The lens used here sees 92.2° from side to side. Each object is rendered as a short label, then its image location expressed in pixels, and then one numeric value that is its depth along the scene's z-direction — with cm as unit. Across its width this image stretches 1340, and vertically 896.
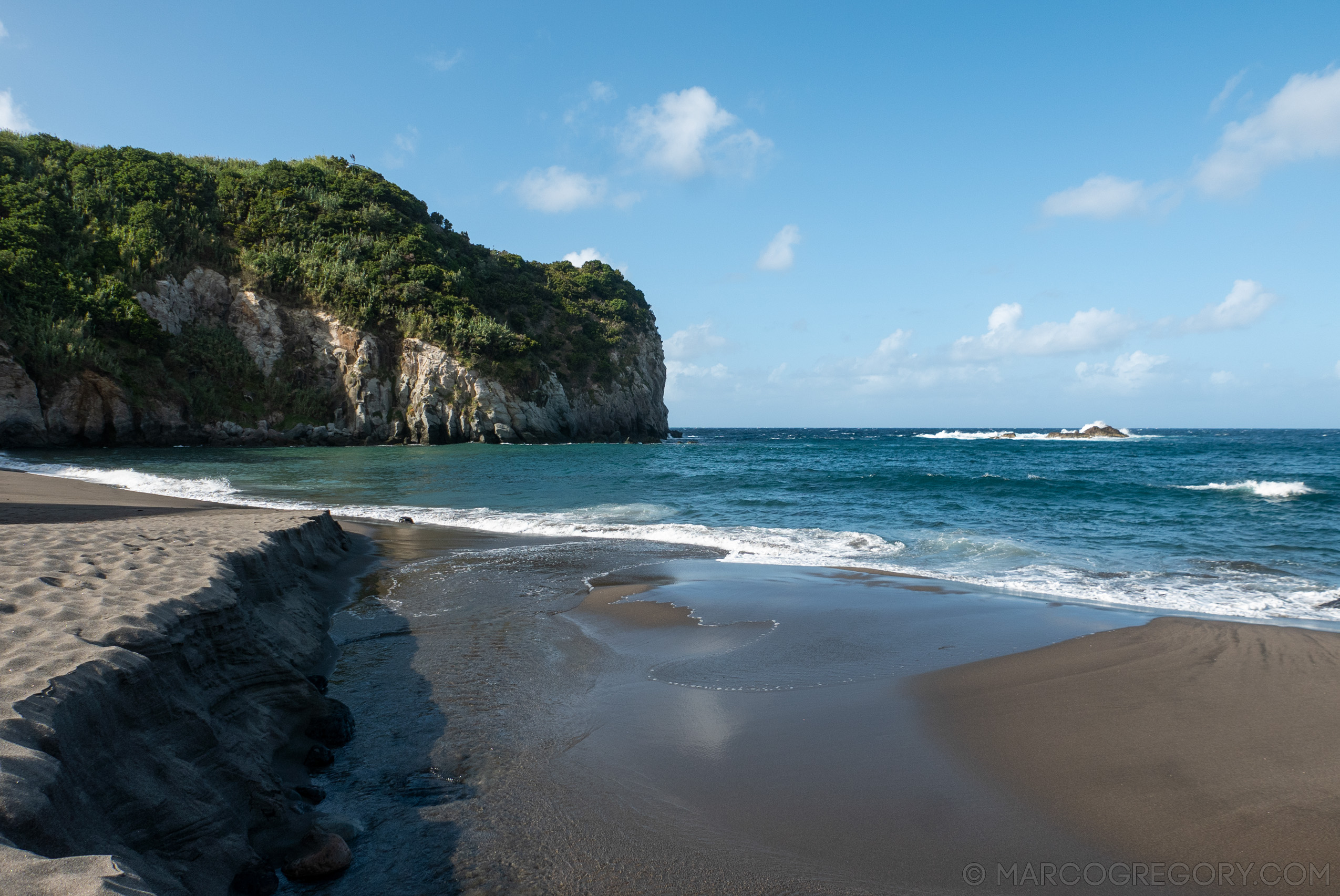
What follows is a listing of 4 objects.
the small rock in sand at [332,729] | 417
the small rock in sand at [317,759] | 391
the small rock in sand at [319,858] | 292
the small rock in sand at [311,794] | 355
